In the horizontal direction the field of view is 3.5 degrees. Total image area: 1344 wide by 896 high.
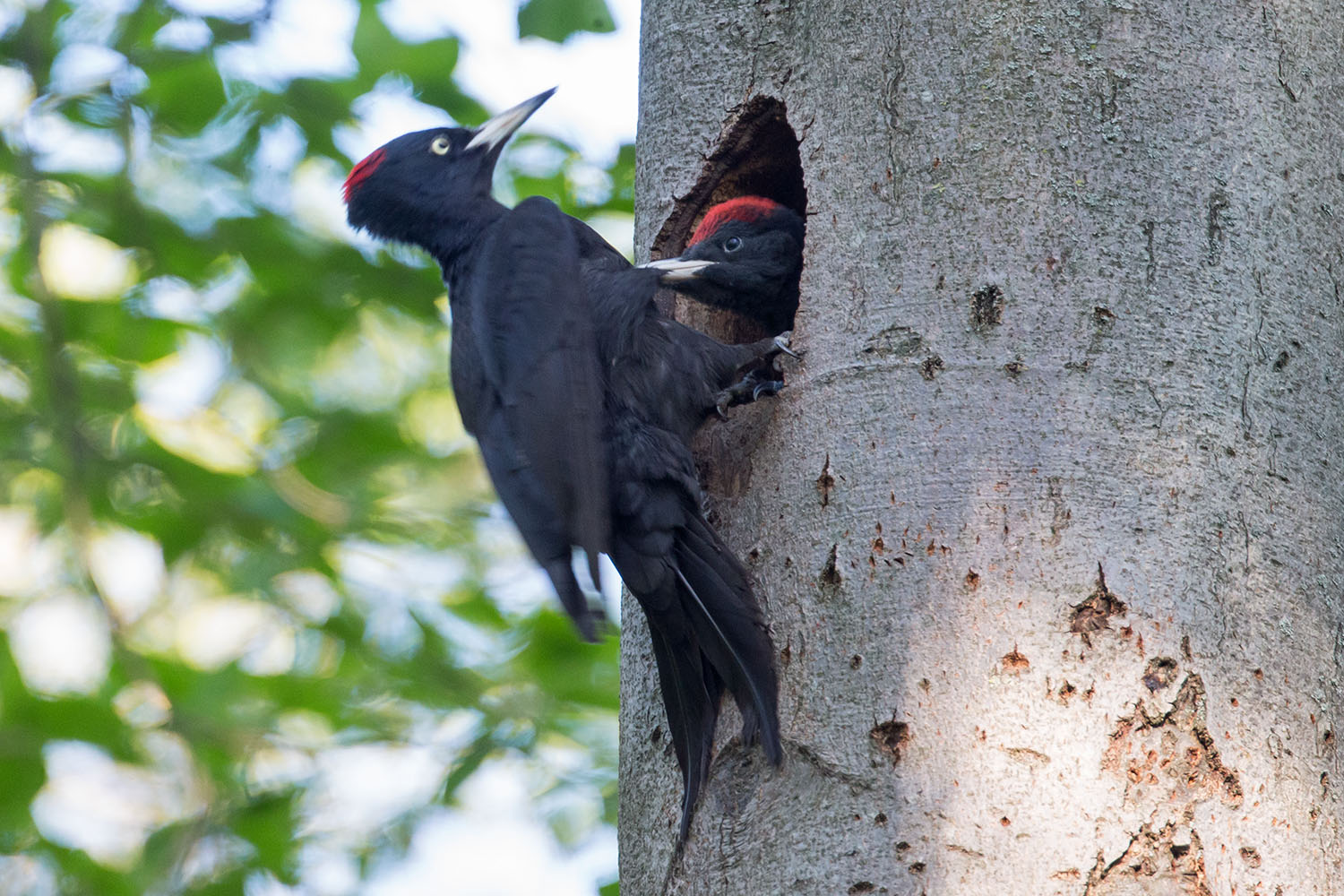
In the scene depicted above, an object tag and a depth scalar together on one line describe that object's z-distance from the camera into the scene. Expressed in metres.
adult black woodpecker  13.38
